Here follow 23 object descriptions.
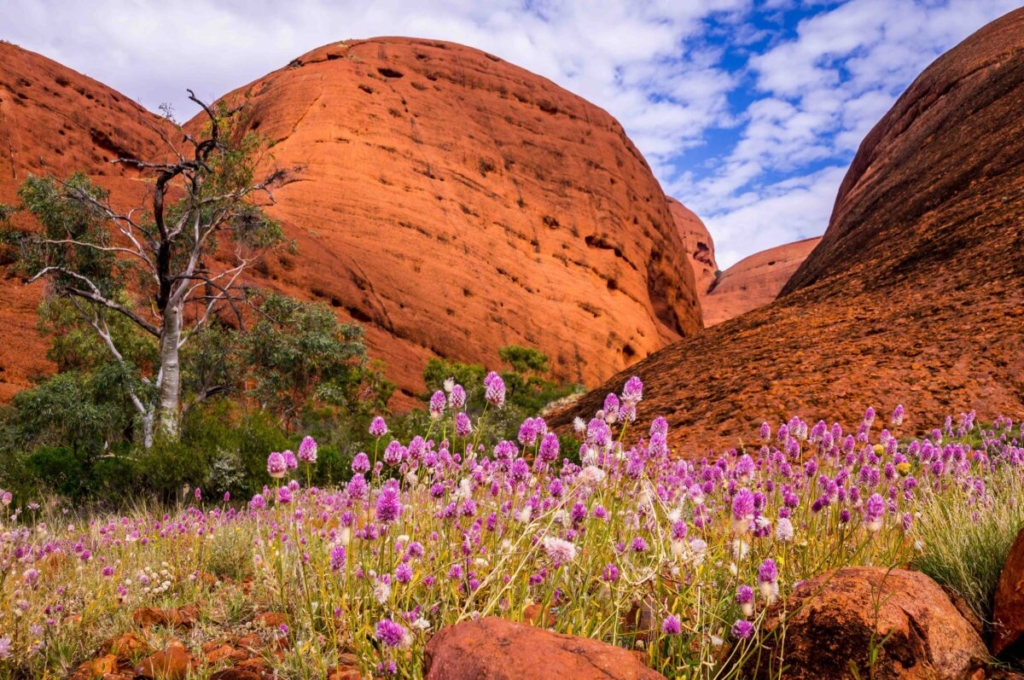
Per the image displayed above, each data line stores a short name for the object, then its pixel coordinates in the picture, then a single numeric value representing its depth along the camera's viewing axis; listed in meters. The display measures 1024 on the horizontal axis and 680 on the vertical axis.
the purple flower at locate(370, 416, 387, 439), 2.36
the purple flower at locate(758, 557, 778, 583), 1.87
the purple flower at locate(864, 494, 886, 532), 2.35
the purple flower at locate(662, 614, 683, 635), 1.90
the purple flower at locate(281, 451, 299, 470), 2.58
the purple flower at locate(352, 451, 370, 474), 2.45
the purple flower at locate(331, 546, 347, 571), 2.15
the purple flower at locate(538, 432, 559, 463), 2.23
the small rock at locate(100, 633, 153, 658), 2.73
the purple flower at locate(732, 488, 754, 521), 1.93
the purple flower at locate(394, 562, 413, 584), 2.00
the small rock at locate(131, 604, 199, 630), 3.11
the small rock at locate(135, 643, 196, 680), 2.46
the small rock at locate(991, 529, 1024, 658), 2.30
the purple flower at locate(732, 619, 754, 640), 1.80
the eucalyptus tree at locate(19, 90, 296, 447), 14.07
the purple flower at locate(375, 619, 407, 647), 1.71
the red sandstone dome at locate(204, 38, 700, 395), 32.59
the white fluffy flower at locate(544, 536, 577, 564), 1.87
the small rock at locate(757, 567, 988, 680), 1.98
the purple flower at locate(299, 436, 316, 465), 2.17
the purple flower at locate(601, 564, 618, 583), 2.16
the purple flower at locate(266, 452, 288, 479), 2.12
